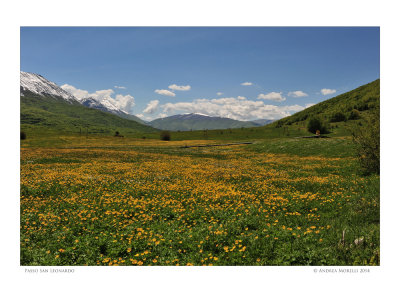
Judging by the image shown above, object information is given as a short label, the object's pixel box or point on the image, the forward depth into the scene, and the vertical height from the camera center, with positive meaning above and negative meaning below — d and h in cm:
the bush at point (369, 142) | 1304 +38
